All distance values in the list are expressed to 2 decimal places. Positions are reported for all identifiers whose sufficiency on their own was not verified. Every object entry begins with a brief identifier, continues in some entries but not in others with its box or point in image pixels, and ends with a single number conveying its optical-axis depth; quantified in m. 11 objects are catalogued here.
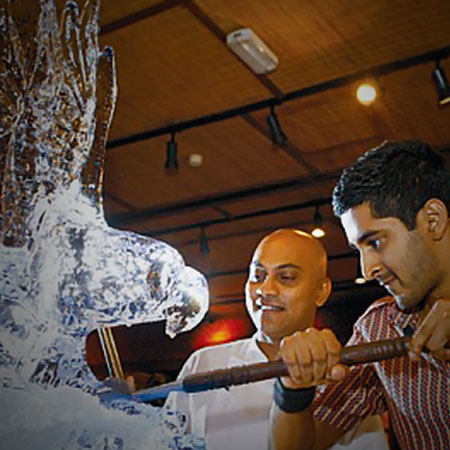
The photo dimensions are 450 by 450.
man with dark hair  1.30
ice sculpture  0.77
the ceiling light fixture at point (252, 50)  2.69
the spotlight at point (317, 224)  4.44
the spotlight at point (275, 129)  3.24
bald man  1.51
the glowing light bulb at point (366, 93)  3.07
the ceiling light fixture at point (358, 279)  6.20
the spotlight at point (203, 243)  4.94
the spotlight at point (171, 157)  3.27
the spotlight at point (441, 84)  2.82
